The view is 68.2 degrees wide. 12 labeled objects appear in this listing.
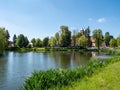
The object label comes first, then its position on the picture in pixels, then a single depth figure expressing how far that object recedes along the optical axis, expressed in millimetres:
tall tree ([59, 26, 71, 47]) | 41293
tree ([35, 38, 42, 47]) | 51089
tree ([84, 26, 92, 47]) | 45073
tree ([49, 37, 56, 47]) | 43491
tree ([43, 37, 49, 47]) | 50861
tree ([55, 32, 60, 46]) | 43004
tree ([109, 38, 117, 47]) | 40566
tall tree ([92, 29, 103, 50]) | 41309
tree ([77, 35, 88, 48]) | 41693
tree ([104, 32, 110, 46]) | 48162
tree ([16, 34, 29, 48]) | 47271
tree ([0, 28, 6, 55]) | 20690
